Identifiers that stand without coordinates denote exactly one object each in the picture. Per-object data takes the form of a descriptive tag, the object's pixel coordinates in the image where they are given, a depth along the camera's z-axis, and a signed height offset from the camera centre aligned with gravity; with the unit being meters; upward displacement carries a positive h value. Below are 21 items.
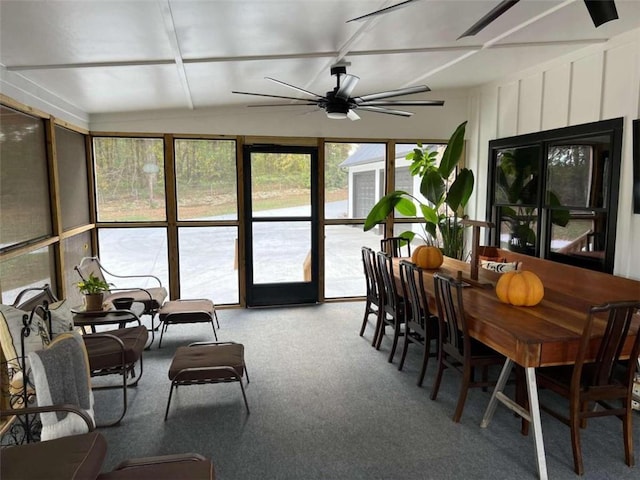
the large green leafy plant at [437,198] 5.09 -0.01
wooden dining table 2.40 -0.78
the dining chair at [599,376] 2.37 -1.09
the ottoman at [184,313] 4.39 -1.18
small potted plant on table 3.87 -0.85
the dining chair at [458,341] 2.96 -1.06
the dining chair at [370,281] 4.54 -0.92
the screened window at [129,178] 5.62 +0.26
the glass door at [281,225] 6.02 -0.38
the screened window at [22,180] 3.12 +0.15
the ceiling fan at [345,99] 3.70 +0.89
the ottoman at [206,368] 3.12 -1.24
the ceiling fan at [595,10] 1.93 +0.86
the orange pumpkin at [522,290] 2.98 -0.64
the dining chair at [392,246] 5.23 -0.59
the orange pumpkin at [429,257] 4.43 -0.61
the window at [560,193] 4.13 +0.05
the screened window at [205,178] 5.82 +0.27
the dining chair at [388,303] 4.15 -1.05
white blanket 2.22 -0.99
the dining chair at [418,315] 3.53 -1.01
